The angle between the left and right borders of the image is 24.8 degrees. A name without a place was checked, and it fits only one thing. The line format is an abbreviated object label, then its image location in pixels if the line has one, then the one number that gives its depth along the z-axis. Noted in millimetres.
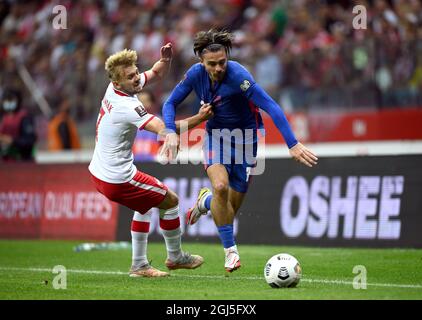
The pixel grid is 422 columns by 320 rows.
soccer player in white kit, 10047
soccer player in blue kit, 10258
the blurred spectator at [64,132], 19938
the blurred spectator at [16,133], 19078
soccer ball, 9047
